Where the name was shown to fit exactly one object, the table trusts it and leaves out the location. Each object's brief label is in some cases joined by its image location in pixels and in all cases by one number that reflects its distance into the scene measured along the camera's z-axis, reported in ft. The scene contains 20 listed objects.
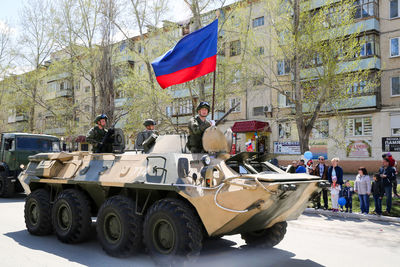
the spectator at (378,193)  35.29
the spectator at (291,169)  23.02
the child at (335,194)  37.60
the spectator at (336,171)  38.47
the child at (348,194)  37.47
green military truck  47.09
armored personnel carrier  17.67
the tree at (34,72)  88.38
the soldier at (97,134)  27.32
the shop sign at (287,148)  88.74
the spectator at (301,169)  38.22
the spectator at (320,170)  40.01
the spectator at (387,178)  35.63
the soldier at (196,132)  22.16
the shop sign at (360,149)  79.47
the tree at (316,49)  47.37
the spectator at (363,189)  36.35
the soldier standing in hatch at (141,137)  26.11
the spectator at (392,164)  37.34
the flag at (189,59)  27.14
